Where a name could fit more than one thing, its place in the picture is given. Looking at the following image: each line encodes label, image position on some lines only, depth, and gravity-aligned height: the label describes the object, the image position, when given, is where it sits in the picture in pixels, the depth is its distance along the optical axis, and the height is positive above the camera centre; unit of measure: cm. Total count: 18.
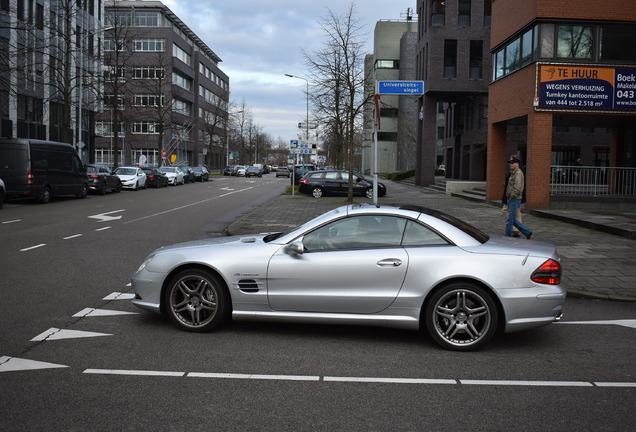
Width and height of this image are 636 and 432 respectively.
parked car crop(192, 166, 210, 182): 5744 +62
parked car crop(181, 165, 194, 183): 5347 +55
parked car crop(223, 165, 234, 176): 7862 +128
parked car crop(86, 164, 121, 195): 3048 -5
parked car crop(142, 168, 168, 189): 4200 +12
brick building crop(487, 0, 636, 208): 1942 +348
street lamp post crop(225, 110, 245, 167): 8839 +807
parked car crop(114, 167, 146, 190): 3744 +15
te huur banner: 1941 +322
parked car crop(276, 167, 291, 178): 7412 +117
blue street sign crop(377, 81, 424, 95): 1223 +199
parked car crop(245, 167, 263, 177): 7650 +128
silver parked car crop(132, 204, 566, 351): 554 -92
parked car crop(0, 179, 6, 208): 2038 -50
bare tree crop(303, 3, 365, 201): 2586 +465
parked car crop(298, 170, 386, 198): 3095 -12
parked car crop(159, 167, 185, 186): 4706 +42
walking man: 1237 -14
